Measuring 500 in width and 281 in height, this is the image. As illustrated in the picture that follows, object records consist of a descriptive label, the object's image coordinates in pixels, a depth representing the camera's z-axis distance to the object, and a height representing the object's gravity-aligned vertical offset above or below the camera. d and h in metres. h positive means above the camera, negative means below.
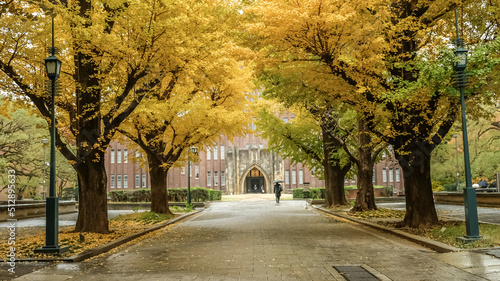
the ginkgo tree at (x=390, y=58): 12.09 +3.40
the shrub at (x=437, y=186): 47.93 -1.18
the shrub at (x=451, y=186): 48.11 -1.27
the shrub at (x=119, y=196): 41.72 -1.25
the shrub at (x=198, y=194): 41.22 -1.23
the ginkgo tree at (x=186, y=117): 18.72 +2.76
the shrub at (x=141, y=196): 40.94 -1.26
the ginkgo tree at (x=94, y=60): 12.92 +3.59
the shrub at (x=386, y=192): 44.98 -1.56
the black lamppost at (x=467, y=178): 10.70 -0.10
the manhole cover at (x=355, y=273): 7.48 -1.62
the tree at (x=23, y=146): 37.53 +3.10
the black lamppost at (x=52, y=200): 10.69 -0.38
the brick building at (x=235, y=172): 68.19 +1.09
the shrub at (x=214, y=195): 46.56 -1.52
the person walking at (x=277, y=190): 40.66 -1.04
